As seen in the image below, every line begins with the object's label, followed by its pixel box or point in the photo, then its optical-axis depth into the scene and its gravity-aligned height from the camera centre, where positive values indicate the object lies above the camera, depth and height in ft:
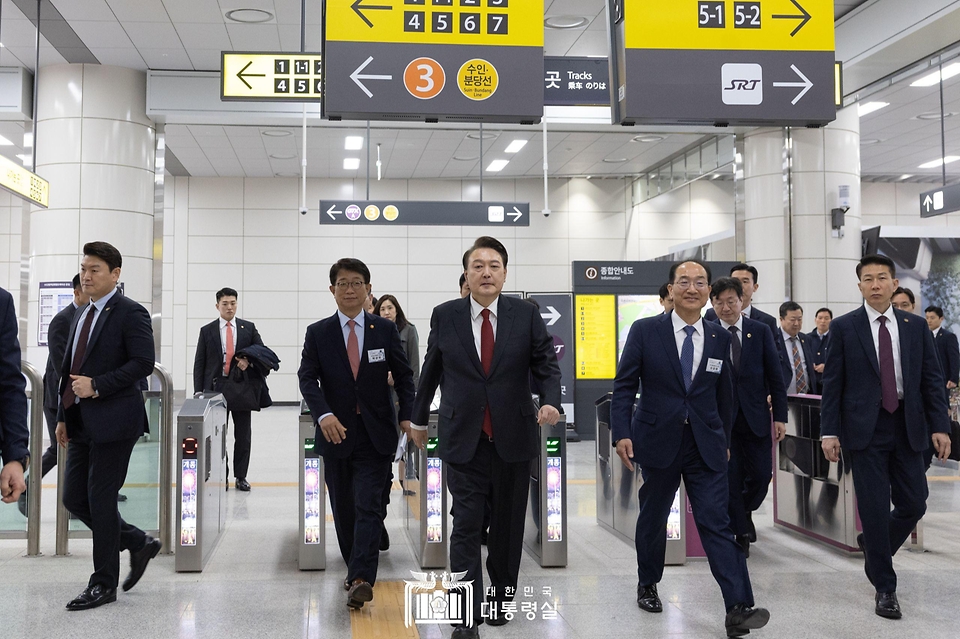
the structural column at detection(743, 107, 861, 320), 36.27 +5.49
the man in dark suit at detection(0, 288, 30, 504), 8.00 -0.65
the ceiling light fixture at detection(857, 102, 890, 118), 41.34 +11.82
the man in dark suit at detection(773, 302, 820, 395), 23.17 -0.22
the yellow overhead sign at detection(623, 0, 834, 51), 15.25 +5.89
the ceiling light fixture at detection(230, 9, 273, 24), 29.01 +11.52
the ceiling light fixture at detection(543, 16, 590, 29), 29.89 +11.61
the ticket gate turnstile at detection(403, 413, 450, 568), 15.79 -3.11
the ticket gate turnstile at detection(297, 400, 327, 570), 15.31 -3.02
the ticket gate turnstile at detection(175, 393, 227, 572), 15.23 -2.64
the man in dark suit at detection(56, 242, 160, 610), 12.77 -0.98
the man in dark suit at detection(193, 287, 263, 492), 23.77 -0.25
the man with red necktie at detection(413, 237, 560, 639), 11.37 -0.84
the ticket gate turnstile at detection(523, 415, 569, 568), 15.74 -2.94
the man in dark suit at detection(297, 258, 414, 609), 12.89 -0.92
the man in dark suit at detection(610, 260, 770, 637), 11.67 -1.06
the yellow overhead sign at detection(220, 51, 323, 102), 20.93 +6.74
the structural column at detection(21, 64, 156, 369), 33.17 +6.92
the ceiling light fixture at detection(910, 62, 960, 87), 35.47 +11.81
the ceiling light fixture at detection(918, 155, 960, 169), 54.85 +12.27
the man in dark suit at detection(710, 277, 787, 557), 15.08 -0.94
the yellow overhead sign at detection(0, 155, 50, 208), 24.90 +5.06
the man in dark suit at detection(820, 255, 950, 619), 12.78 -1.04
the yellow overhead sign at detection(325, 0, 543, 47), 15.43 +5.96
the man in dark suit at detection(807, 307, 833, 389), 27.73 +0.18
